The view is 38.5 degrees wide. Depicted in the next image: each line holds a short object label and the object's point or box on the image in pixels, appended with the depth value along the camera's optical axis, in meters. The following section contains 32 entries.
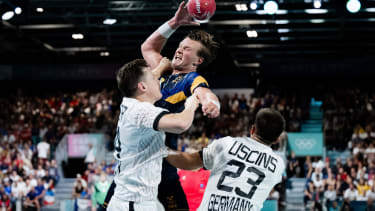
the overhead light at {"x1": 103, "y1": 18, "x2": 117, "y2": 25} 23.69
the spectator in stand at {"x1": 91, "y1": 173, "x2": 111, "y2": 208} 15.80
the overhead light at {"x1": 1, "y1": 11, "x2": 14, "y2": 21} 20.30
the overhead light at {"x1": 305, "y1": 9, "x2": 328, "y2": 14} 21.88
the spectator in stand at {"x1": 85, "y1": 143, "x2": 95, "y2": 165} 22.08
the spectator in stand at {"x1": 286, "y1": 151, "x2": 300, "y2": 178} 19.62
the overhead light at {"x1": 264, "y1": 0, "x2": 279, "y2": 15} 17.87
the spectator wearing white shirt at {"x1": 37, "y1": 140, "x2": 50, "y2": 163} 22.58
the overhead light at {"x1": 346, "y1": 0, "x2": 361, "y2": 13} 18.64
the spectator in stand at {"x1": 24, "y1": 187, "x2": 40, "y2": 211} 18.70
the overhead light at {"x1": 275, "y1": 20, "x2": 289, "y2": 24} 23.15
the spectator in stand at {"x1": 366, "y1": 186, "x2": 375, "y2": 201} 16.47
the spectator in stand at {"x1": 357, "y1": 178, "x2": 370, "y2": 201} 16.78
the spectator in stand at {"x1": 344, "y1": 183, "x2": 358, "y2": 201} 16.86
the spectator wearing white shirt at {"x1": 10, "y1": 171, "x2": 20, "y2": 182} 20.33
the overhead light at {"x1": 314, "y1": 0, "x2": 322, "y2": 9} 19.76
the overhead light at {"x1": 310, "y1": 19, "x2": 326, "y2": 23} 23.04
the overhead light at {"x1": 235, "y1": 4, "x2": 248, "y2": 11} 19.29
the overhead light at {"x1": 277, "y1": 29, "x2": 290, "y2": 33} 24.86
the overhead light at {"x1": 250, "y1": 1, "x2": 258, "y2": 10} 17.48
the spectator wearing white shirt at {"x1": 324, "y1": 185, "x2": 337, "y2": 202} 17.33
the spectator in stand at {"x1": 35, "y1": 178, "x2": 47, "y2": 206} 19.79
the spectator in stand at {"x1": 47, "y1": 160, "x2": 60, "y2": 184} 21.69
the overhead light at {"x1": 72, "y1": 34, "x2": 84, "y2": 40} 27.21
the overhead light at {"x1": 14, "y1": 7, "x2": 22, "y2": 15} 20.87
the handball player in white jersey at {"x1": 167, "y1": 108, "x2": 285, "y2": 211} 4.70
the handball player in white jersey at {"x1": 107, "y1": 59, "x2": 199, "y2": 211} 4.46
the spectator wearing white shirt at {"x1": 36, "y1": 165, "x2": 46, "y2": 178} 21.11
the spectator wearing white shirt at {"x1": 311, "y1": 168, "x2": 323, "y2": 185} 18.59
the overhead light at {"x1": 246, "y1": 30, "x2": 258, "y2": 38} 25.44
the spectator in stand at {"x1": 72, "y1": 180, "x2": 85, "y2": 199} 19.08
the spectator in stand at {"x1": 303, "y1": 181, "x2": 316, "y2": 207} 17.78
